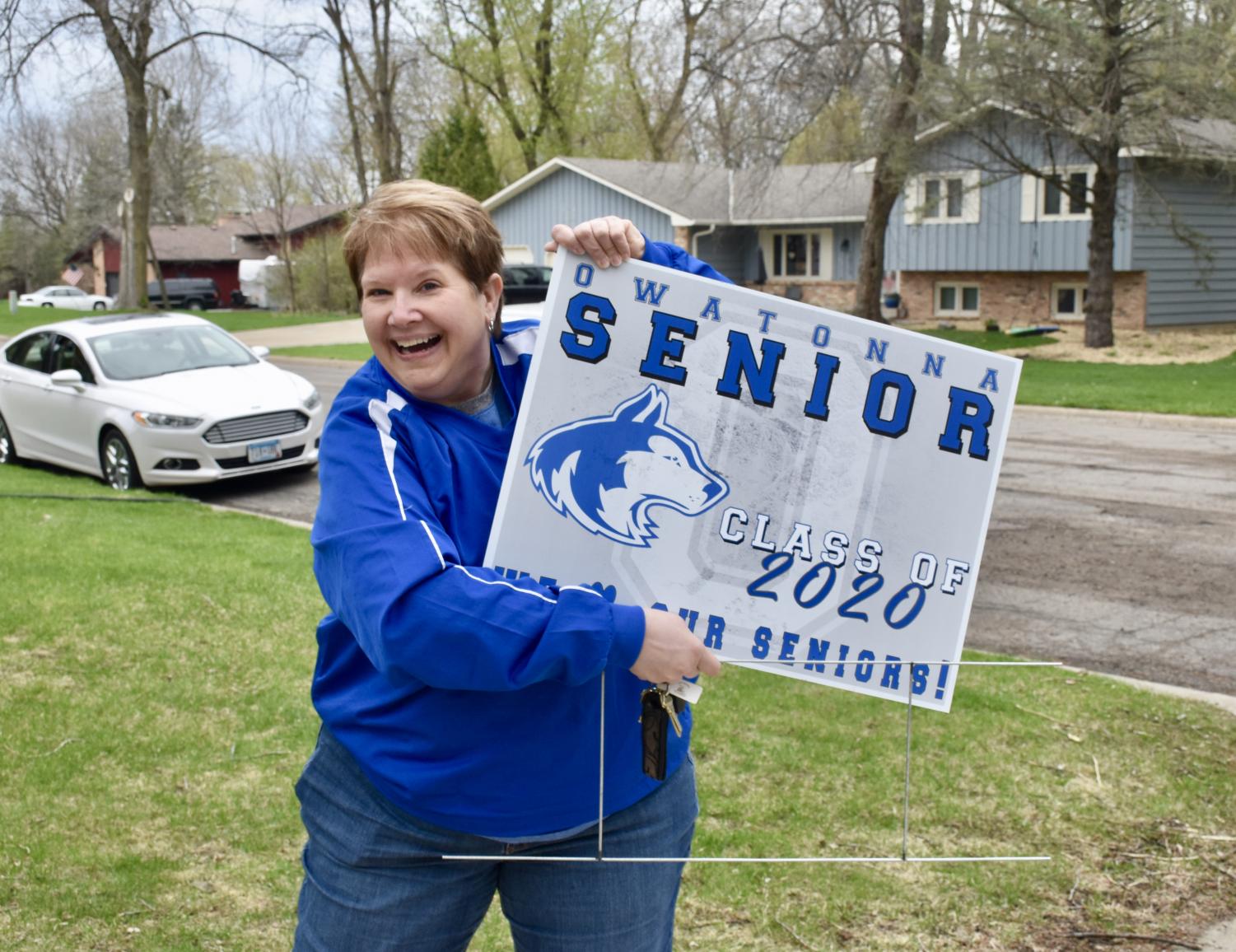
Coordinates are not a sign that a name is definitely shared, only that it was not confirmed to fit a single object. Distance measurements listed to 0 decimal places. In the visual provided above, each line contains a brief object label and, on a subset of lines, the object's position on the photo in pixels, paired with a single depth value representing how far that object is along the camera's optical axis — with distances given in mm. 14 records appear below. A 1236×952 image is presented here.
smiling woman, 1930
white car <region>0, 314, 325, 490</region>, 11977
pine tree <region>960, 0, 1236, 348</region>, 20516
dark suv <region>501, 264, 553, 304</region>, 31031
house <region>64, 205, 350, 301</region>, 78500
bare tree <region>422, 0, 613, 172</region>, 50062
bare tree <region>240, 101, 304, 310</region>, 53863
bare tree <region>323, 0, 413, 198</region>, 44656
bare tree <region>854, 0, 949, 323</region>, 23656
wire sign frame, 2160
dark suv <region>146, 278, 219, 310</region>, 67375
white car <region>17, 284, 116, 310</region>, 63794
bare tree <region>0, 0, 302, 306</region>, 32438
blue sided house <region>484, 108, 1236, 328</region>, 28500
